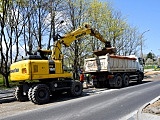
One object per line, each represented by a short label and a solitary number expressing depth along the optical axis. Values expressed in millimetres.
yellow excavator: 7230
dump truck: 10360
